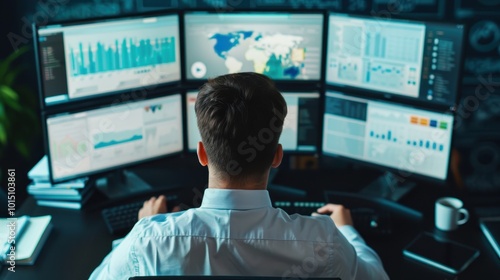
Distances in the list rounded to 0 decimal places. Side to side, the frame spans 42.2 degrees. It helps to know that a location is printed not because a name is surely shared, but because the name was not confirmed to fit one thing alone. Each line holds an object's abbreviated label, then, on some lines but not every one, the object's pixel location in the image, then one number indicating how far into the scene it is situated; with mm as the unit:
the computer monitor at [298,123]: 2551
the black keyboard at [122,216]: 2191
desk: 1974
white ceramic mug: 2205
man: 1464
